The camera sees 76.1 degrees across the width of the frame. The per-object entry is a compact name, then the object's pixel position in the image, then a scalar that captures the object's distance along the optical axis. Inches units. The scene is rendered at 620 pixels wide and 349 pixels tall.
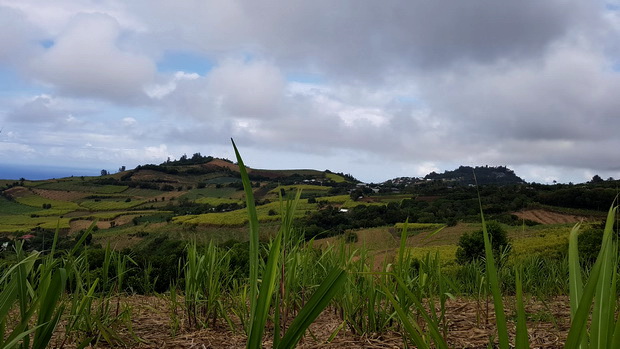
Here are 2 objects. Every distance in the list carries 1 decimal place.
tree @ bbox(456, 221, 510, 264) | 784.9
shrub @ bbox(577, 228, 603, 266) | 569.3
